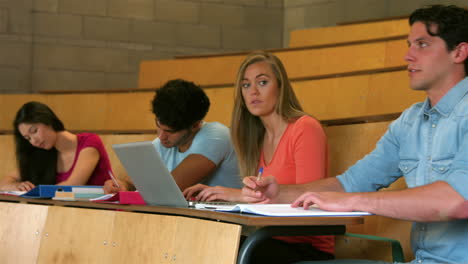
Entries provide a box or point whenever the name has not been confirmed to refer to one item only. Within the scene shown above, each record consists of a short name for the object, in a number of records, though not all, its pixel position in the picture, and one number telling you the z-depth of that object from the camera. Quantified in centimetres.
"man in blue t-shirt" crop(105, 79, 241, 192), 794
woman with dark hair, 855
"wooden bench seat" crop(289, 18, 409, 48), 1258
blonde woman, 741
